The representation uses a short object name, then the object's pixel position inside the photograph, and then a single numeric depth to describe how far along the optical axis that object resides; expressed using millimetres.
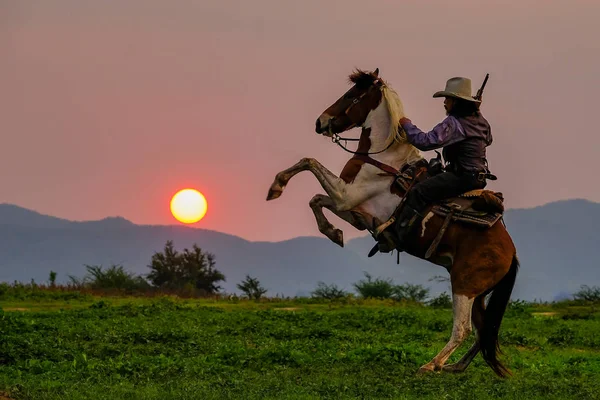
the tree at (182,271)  53069
